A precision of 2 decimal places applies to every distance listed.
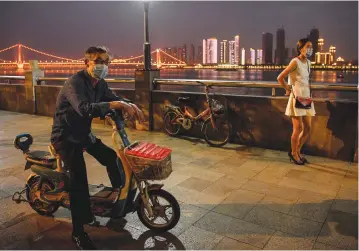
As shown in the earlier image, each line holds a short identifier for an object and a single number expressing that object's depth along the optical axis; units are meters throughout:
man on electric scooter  2.99
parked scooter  3.07
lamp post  8.30
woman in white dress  5.29
